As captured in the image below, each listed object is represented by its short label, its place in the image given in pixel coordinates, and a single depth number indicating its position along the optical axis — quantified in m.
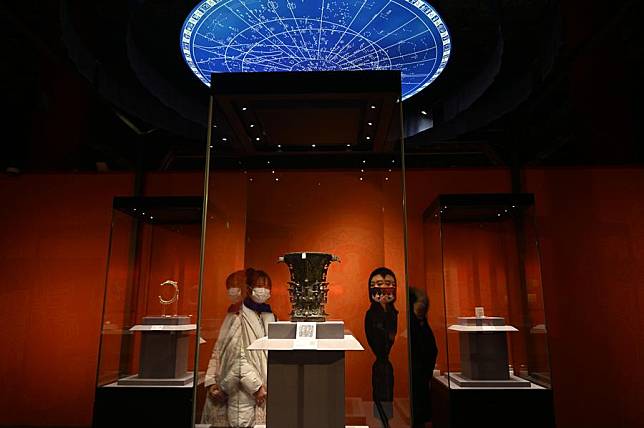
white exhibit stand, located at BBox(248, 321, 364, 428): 2.20
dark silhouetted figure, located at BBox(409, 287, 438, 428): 3.36
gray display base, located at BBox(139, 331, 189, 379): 3.24
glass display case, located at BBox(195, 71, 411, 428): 2.49
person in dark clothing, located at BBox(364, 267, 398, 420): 2.48
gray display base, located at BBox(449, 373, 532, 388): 3.11
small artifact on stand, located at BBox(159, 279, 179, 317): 3.61
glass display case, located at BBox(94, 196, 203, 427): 3.13
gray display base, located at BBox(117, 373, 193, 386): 3.18
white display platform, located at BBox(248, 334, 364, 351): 2.22
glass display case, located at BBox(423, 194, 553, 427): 3.06
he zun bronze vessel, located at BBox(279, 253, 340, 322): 2.47
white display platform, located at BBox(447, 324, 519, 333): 3.27
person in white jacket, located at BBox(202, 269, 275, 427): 2.51
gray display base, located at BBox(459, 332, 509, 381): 3.17
